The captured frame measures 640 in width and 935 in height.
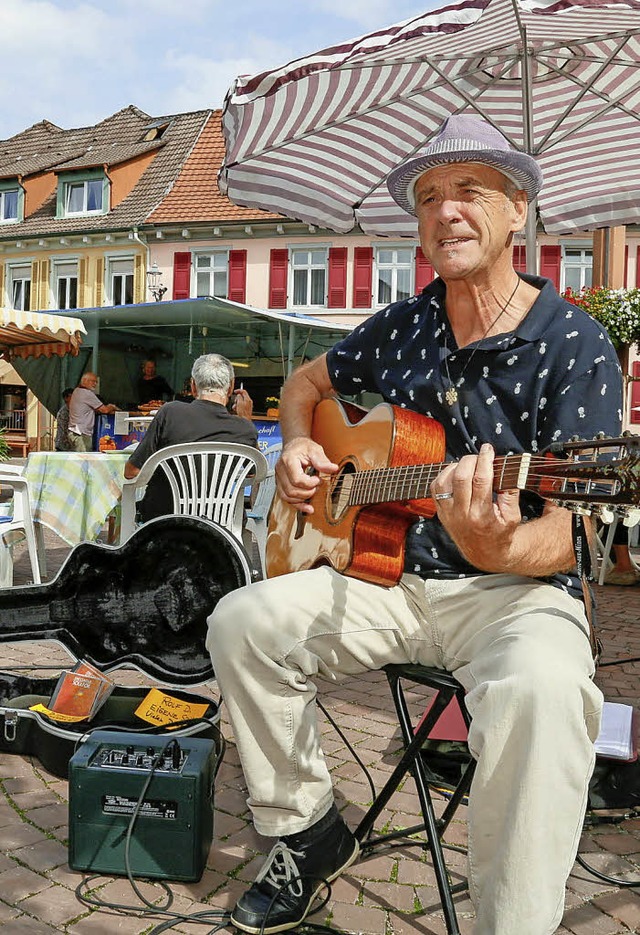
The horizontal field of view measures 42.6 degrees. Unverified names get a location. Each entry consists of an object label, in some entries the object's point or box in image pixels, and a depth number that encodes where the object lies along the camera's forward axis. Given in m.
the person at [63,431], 11.56
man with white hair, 5.12
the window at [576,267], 22.11
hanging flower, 7.65
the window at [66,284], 25.68
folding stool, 1.92
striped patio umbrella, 4.38
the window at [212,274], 24.25
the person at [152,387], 18.48
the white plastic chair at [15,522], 5.20
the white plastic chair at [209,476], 4.85
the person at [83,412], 11.68
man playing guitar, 1.61
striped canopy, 9.63
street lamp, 19.38
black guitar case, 3.40
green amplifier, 2.24
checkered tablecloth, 5.73
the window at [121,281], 24.95
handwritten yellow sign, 2.94
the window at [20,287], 26.47
